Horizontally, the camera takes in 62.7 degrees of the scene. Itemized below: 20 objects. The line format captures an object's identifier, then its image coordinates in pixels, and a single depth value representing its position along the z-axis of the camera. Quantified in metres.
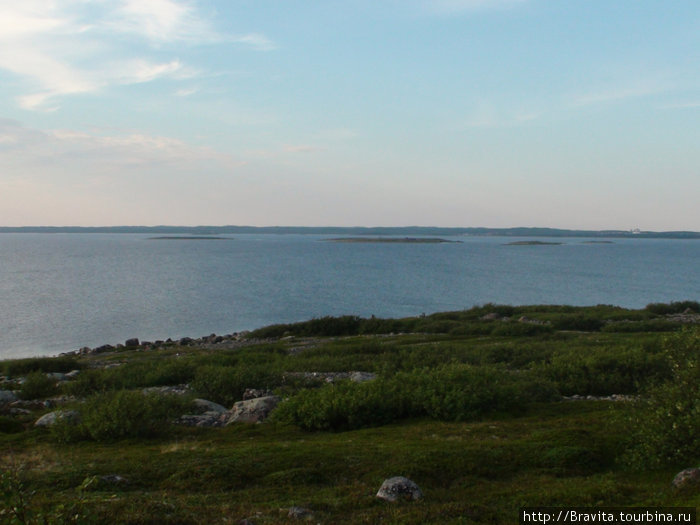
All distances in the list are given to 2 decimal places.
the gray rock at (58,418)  15.11
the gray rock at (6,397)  20.36
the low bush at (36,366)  30.64
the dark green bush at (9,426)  15.80
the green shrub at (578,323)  41.59
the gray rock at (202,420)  16.39
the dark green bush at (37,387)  22.12
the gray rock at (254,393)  20.12
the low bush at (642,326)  37.19
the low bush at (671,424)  10.68
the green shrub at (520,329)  38.00
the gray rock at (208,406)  18.12
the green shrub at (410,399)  15.71
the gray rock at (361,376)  21.41
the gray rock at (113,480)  10.62
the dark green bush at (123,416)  14.48
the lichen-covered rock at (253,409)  16.52
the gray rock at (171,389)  20.43
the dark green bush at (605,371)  19.66
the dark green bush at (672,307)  50.09
